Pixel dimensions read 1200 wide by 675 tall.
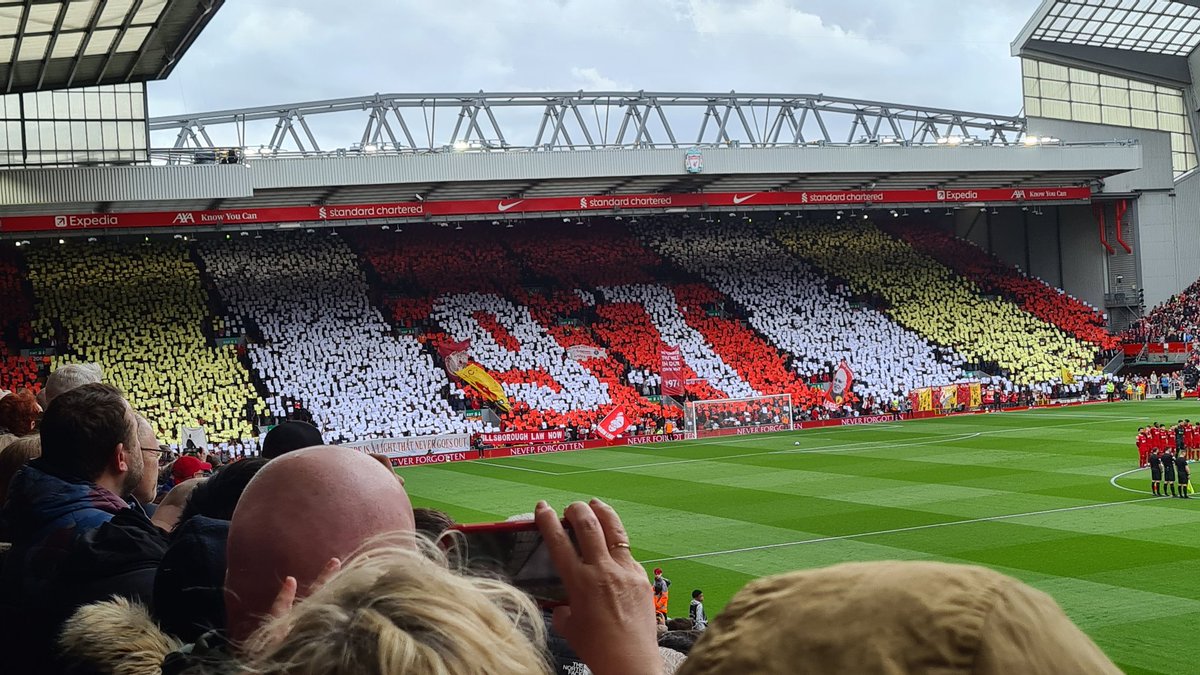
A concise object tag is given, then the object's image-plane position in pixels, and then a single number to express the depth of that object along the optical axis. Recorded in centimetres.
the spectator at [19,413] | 941
